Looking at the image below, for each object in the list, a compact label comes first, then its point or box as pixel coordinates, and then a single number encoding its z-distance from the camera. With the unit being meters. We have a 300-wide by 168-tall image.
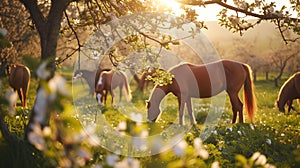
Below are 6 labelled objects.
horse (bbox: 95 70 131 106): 21.11
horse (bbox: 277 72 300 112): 14.61
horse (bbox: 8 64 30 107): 16.23
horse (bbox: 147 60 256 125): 12.75
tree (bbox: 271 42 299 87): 44.34
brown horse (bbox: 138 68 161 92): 33.44
